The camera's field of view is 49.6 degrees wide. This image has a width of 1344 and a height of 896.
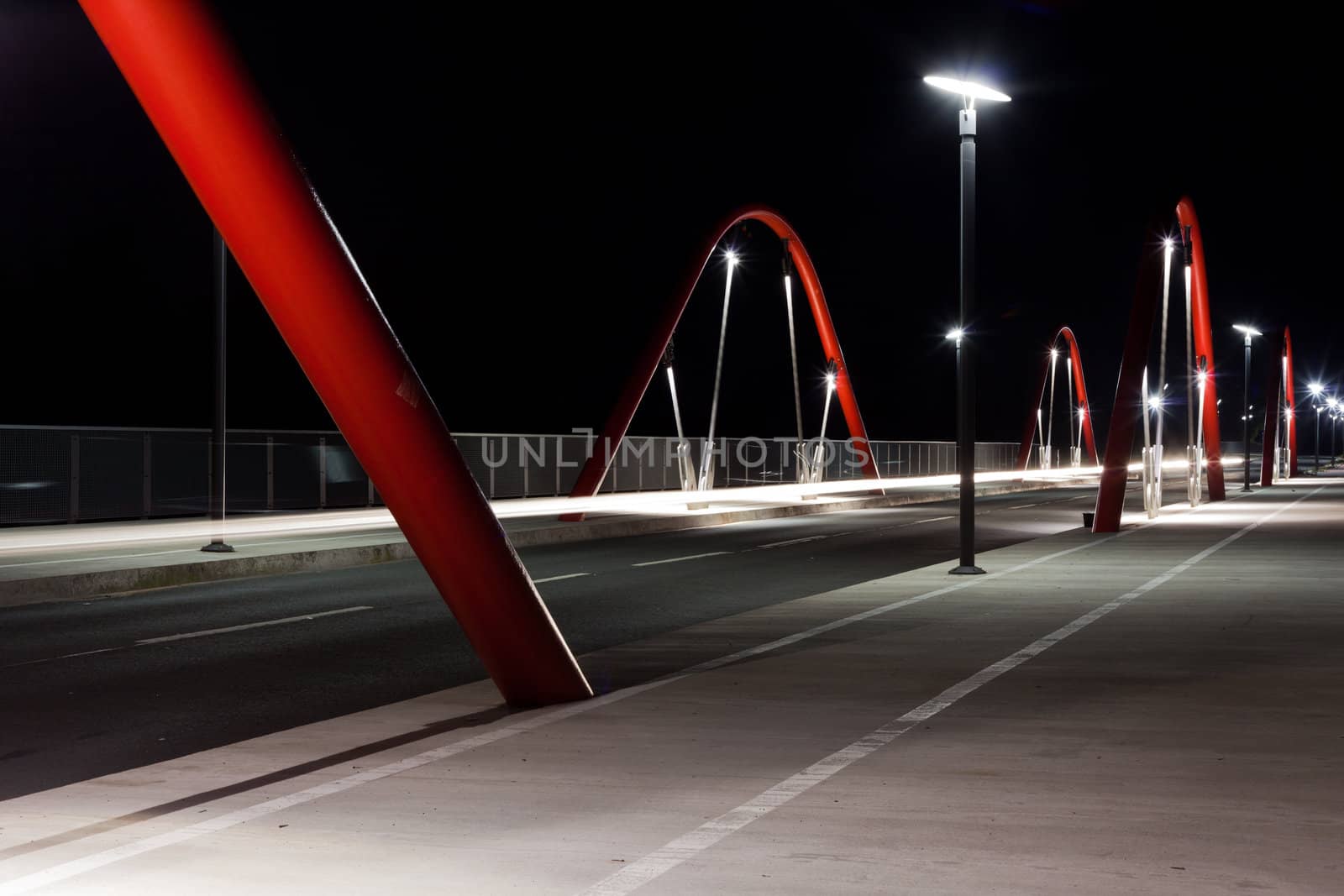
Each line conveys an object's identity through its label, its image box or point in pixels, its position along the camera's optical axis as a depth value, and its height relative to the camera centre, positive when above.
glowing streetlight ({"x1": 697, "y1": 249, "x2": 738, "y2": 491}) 37.19 +0.40
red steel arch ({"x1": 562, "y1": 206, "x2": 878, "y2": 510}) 31.73 +2.61
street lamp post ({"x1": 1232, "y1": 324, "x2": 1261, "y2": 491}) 58.00 +1.70
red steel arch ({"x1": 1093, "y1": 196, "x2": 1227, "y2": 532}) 27.78 +1.15
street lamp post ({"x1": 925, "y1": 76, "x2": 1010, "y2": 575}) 18.66 +2.23
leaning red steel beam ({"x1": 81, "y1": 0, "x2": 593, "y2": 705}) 7.32 +0.75
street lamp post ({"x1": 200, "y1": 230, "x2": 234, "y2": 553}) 22.11 +0.66
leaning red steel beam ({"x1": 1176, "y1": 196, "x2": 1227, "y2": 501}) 45.97 +3.81
